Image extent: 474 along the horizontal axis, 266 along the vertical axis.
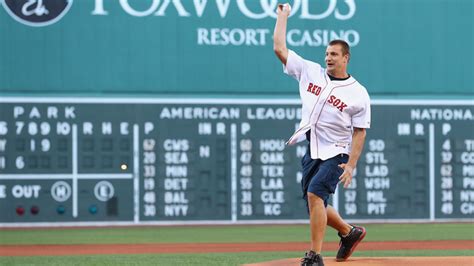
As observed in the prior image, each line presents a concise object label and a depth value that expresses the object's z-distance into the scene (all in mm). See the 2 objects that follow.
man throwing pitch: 13562
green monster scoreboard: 28047
